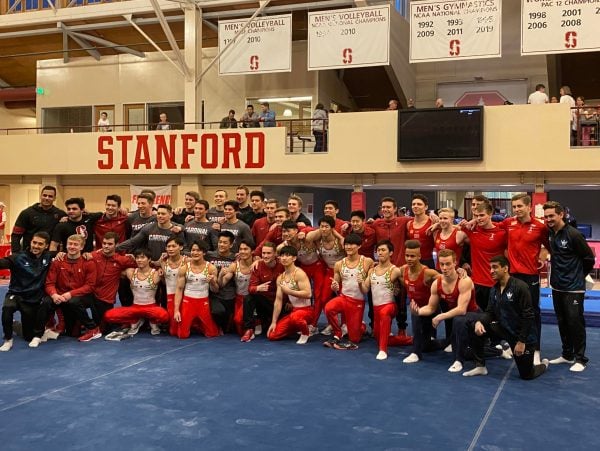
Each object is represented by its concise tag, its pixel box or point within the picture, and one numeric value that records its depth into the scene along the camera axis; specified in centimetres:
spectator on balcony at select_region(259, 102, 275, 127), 1664
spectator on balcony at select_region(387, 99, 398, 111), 1532
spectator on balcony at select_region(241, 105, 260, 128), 1675
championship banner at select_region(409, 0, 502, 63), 1369
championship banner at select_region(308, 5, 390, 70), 1464
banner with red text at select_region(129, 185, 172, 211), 1796
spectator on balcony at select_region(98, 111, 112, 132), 1892
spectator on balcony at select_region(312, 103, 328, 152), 1616
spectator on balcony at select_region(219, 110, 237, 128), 1693
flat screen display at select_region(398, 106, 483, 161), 1427
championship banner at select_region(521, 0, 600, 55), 1287
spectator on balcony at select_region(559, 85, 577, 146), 1392
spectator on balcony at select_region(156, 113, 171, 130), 1783
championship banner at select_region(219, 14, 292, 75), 1577
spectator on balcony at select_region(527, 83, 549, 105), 1456
